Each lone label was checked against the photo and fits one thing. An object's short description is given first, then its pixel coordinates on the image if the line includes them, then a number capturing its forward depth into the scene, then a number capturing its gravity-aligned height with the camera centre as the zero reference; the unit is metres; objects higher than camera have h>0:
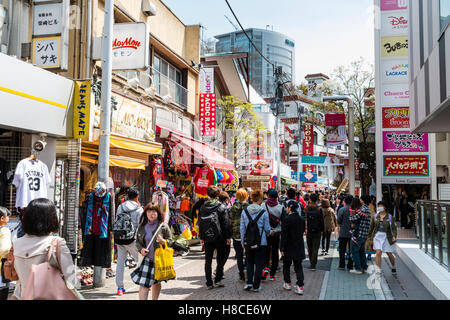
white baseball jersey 6.97 +0.14
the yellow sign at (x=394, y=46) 16.03 +5.67
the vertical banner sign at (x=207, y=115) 19.00 +3.48
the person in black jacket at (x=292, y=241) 8.14 -1.02
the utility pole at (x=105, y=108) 8.23 +1.65
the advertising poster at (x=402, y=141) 16.19 +1.99
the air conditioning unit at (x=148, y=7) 13.83 +6.13
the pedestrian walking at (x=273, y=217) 8.81 -0.57
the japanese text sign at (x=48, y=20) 8.61 +3.56
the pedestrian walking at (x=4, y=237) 4.76 -0.57
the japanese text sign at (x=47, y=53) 8.55 +2.83
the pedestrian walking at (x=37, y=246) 3.65 -0.51
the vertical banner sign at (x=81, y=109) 8.52 +1.67
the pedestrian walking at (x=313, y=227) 10.79 -0.96
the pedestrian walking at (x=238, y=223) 8.88 -0.73
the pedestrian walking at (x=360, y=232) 10.05 -0.99
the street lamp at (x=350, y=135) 17.59 +2.48
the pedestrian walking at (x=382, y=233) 9.71 -0.98
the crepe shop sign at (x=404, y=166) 16.04 +1.00
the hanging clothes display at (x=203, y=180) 14.95 +0.36
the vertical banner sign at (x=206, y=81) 20.91 +5.53
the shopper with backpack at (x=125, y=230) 7.48 -0.74
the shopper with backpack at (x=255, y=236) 7.86 -0.88
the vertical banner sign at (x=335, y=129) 19.42 +2.99
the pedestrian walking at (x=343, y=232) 10.48 -1.04
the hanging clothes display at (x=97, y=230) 7.98 -0.80
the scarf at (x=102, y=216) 7.99 -0.53
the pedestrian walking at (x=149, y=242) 6.06 -0.80
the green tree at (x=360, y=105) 27.56 +6.22
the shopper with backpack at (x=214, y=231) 8.22 -0.82
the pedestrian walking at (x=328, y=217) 12.52 -0.81
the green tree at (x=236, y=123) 24.53 +4.18
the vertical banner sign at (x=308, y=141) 37.89 +4.59
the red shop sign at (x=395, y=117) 16.19 +2.94
